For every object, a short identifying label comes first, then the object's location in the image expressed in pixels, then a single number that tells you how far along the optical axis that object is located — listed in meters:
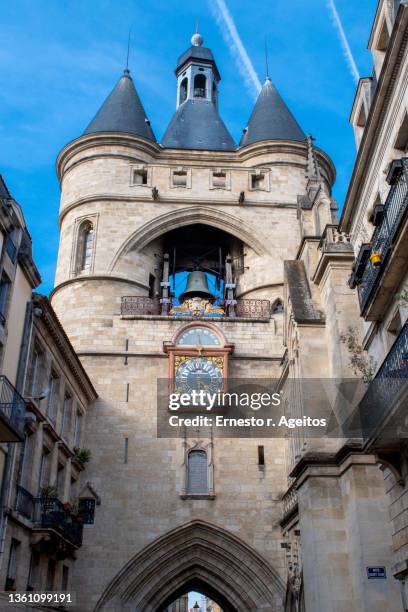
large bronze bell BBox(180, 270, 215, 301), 22.50
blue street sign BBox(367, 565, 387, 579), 11.11
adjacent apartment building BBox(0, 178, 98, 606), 12.38
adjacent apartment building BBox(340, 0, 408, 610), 8.36
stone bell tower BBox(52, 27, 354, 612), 18.14
